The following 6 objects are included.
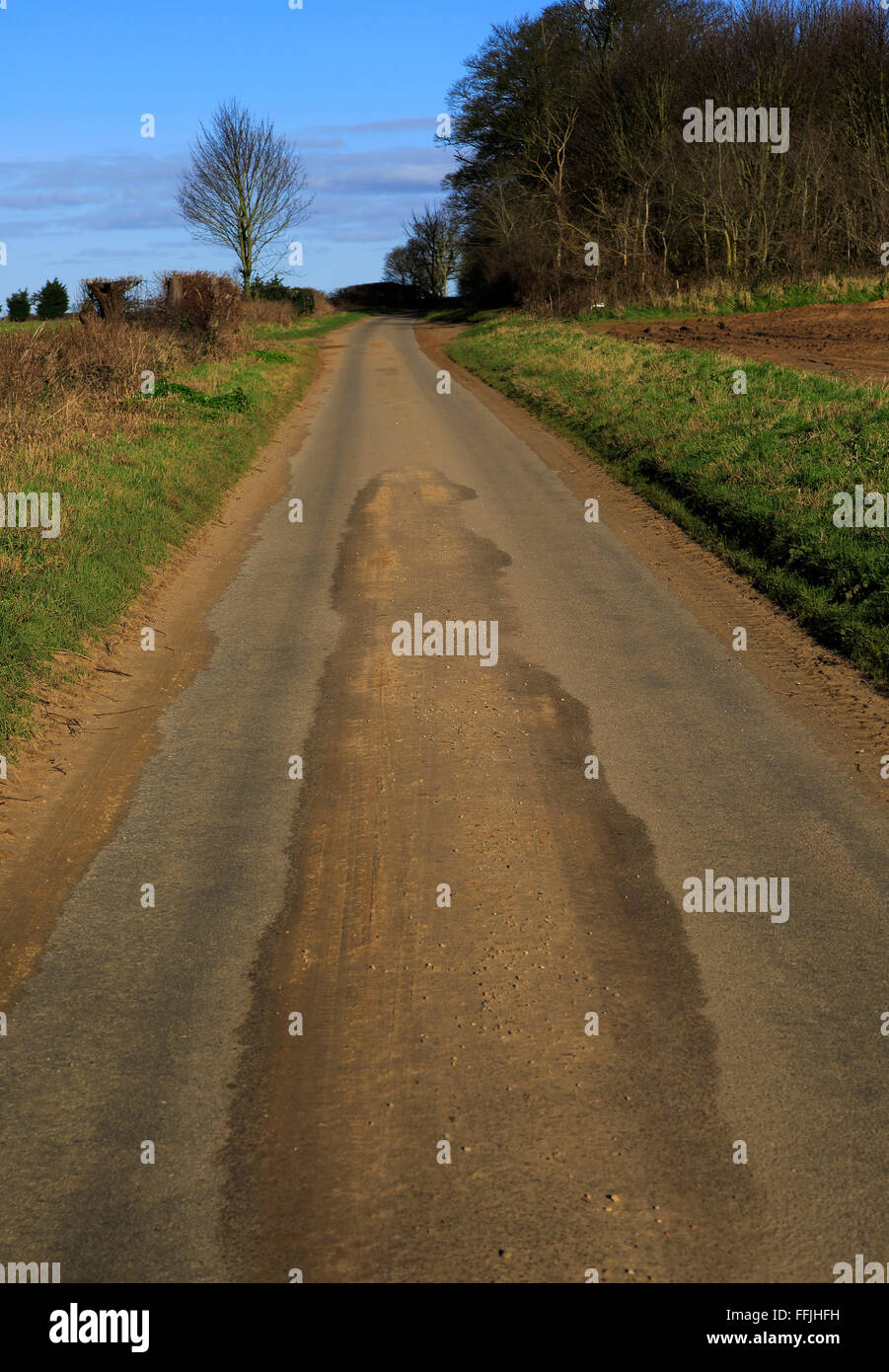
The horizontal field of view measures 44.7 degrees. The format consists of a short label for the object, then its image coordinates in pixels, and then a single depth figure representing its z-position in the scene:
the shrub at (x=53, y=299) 59.24
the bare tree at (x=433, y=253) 92.06
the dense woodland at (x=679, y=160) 39.25
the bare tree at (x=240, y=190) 51.47
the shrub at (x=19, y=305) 57.99
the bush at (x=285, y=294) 58.13
